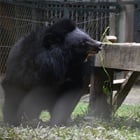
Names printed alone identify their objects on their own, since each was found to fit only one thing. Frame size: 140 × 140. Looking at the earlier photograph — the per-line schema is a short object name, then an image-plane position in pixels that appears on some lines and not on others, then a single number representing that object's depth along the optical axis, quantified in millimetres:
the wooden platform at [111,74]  9852
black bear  9836
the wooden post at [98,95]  11273
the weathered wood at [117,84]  11972
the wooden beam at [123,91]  11492
